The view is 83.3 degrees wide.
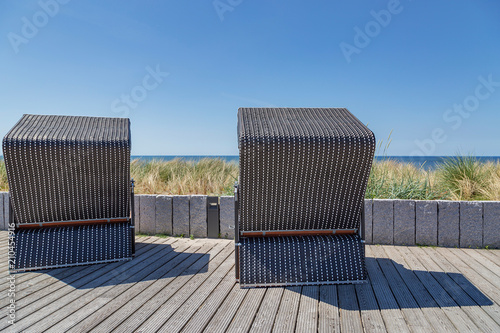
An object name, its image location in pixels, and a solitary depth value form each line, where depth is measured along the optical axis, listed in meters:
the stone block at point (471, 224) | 3.39
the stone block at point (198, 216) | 3.89
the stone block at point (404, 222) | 3.50
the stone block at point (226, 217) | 3.86
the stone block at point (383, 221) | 3.53
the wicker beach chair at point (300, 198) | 2.25
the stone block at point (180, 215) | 3.92
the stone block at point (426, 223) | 3.46
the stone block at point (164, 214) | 3.95
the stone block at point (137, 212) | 3.99
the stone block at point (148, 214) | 3.97
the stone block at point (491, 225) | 3.37
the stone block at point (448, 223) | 3.43
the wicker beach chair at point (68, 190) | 2.70
